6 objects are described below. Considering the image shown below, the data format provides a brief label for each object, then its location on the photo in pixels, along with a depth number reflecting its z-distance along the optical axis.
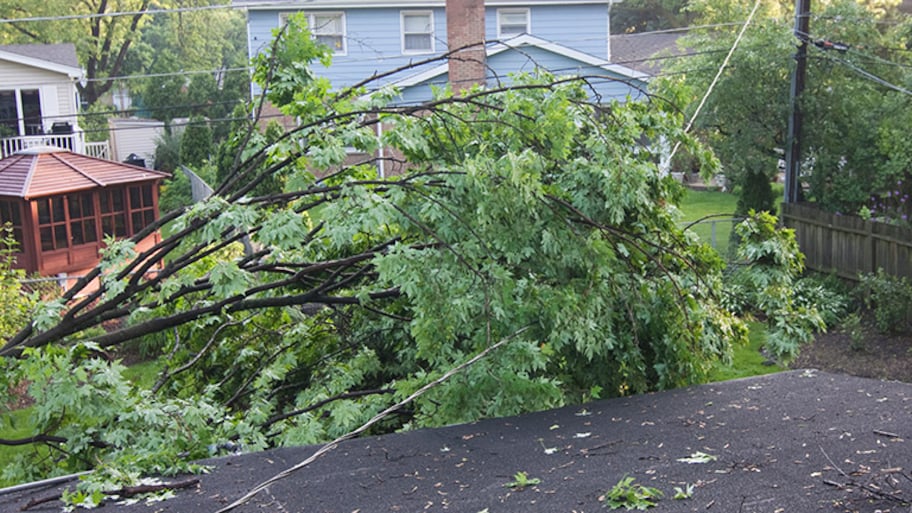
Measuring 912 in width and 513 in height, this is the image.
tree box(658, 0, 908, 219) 17.39
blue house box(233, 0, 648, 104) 26.34
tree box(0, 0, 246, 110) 38.78
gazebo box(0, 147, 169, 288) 19.59
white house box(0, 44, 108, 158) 28.42
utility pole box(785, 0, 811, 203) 17.48
